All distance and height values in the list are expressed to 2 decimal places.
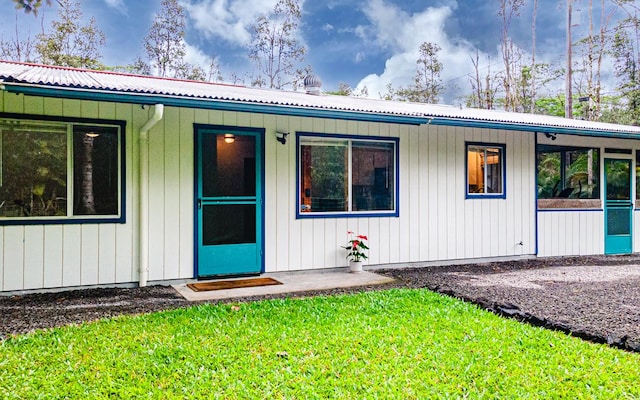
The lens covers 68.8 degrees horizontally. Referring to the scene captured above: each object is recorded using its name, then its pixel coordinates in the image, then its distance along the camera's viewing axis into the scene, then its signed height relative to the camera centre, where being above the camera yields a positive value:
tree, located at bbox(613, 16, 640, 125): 17.33 +5.51
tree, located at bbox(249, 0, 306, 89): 17.27 +5.91
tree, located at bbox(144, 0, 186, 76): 16.66 +5.84
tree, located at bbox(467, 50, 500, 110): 21.45 +5.37
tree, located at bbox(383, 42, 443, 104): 21.20 +5.71
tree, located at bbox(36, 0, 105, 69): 14.70 +5.19
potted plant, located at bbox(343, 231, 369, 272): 6.56 -0.72
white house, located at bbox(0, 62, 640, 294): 5.12 +0.27
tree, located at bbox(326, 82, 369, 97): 21.89 +5.35
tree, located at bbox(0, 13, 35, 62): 14.90 +4.96
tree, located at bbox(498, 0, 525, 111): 20.28 +6.52
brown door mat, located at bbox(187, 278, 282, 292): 5.50 -1.00
